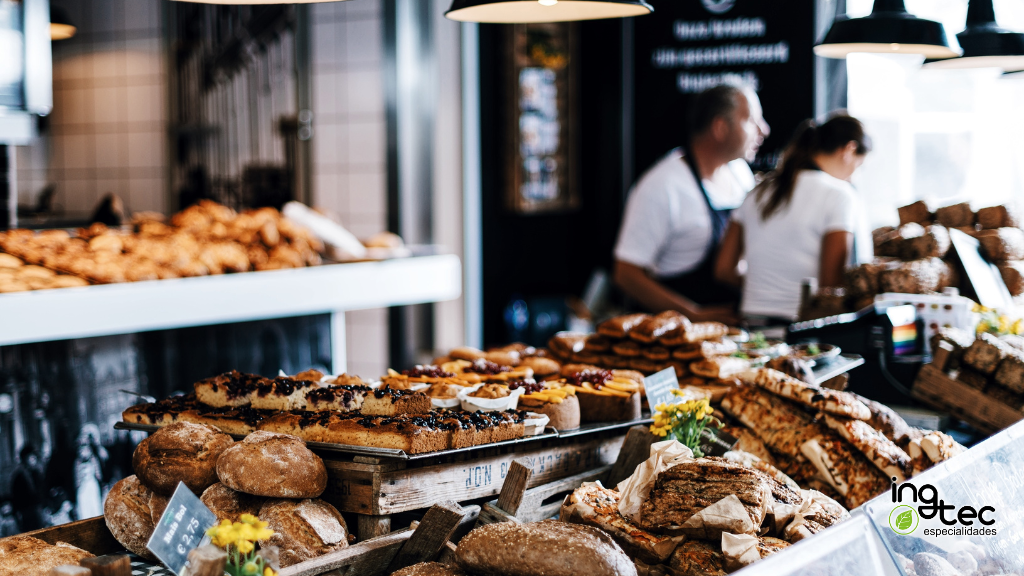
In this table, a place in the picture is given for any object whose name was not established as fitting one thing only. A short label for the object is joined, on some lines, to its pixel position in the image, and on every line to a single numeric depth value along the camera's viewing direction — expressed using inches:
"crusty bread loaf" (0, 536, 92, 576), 62.6
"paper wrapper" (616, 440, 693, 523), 67.4
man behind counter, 189.9
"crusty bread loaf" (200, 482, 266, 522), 66.7
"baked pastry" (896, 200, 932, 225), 159.6
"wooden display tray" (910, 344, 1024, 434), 107.0
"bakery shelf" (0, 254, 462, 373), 121.8
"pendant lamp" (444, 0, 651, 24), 84.7
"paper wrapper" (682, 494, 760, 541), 60.6
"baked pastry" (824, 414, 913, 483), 79.4
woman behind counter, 160.2
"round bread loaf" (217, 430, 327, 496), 65.4
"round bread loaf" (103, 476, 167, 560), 70.5
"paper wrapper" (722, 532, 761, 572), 58.5
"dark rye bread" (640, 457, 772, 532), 62.8
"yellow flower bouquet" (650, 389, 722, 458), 77.9
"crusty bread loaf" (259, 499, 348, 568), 63.1
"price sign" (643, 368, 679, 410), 88.0
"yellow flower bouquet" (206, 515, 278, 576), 51.0
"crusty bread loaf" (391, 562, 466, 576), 60.2
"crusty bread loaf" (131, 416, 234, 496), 69.2
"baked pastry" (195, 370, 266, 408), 81.9
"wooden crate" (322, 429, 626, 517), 68.4
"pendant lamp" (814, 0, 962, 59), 119.3
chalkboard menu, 228.5
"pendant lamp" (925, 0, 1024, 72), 131.9
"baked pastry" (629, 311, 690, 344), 109.6
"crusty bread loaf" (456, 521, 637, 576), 55.7
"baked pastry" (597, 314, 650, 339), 112.3
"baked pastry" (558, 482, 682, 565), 62.9
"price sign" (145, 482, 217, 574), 54.8
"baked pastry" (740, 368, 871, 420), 83.6
